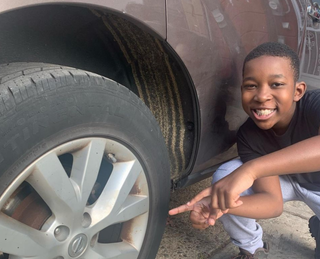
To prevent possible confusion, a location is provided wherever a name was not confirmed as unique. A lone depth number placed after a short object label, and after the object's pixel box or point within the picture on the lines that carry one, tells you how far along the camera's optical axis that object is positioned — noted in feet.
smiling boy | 4.22
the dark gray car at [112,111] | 3.28
